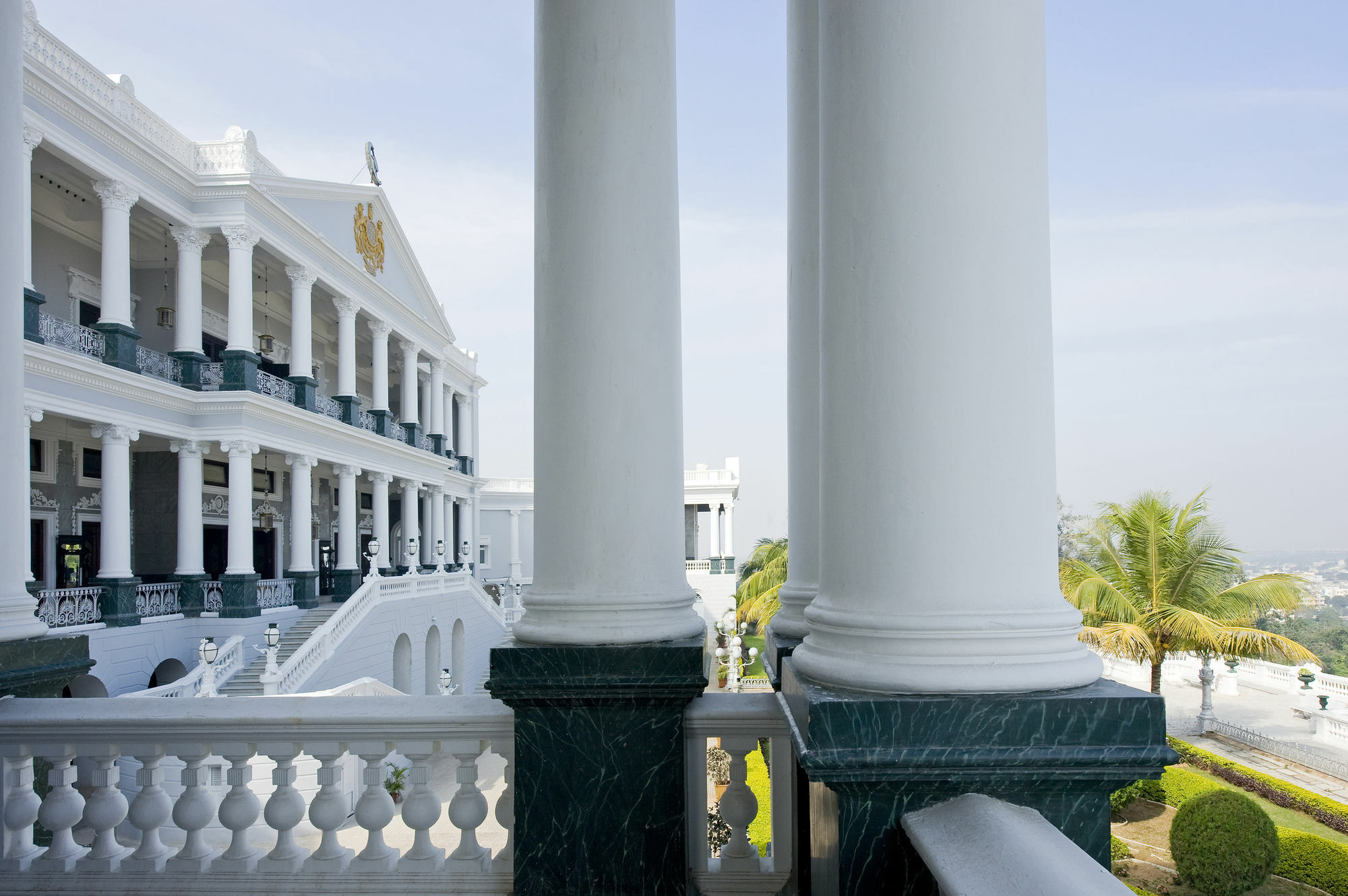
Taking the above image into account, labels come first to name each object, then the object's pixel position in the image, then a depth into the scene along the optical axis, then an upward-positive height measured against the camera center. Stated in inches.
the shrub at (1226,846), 476.7 -205.6
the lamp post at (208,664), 621.6 -130.8
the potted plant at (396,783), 533.3 -195.2
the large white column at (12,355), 177.8 +27.5
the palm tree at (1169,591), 871.7 -116.8
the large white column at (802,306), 184.7 +39.0
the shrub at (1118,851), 581.3 -252.4
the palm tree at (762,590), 1223.5 -173.5
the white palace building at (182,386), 716.0 +97.1
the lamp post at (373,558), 848.3 -82.2
